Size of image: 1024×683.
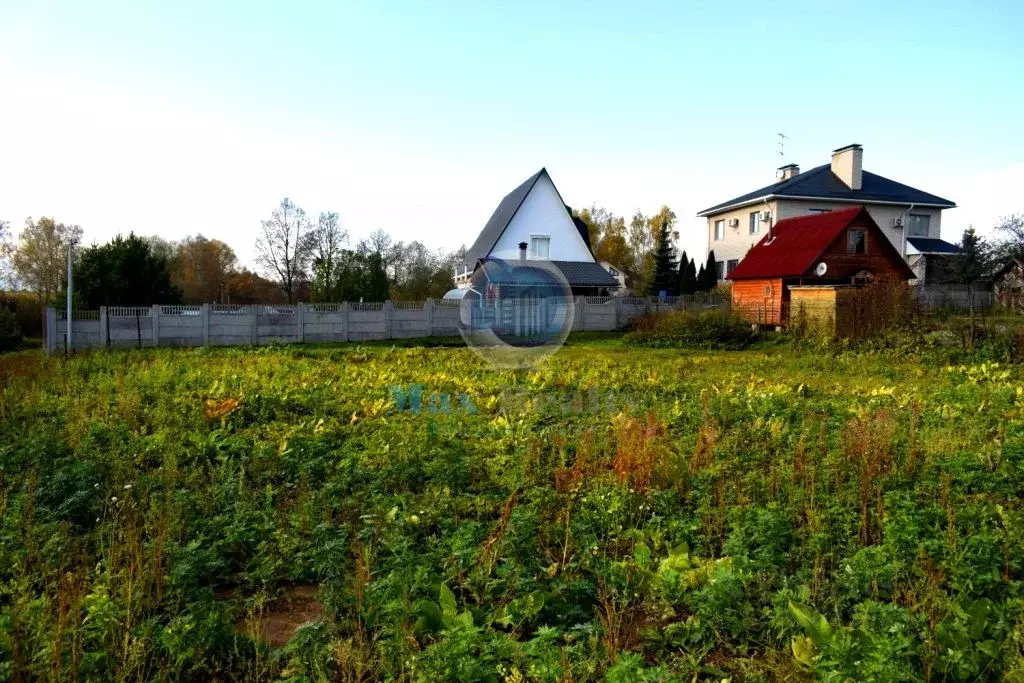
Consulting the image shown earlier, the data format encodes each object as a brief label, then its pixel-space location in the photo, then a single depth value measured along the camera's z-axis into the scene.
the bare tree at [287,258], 46.66
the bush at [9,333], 21.06
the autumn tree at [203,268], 55.69
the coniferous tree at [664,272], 49.19
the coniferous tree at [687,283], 43.88
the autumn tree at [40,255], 46.47
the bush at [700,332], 20.95
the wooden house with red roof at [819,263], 24.77
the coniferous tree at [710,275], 43.68
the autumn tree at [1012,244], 34.20
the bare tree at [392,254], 47.28
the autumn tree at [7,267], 44.92
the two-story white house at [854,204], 38.97
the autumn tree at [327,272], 34.88
